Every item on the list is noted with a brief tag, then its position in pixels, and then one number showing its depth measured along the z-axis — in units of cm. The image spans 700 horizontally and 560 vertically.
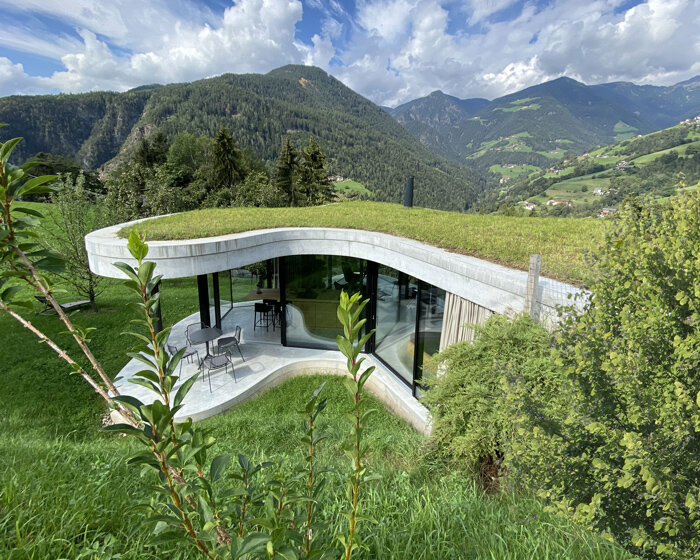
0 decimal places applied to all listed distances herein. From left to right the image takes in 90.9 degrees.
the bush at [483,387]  384
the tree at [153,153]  4788
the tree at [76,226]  1253
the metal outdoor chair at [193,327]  1021
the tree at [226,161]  4025
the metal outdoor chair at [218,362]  867
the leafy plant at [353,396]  99
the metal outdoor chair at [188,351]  884
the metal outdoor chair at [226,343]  909
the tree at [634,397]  188
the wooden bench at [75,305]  1212
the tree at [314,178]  3975
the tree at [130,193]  1892
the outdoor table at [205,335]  872
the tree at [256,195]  3044
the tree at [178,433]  101
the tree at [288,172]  4128
